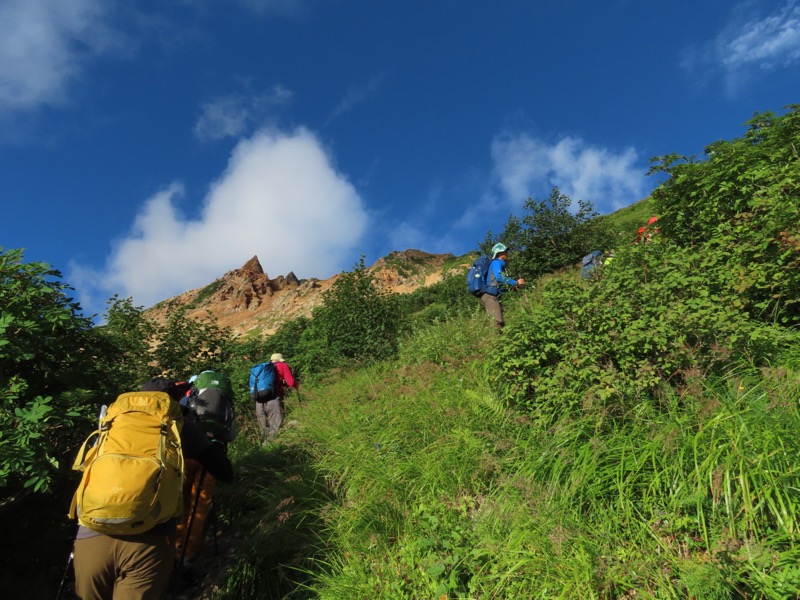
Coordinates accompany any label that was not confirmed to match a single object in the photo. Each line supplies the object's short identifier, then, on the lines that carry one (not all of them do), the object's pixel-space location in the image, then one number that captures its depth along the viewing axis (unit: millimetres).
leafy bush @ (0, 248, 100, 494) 3061
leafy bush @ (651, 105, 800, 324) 3779
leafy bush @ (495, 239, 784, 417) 3307
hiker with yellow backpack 2305
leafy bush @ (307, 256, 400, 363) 9578
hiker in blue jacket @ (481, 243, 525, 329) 7238
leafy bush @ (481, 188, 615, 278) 13070
